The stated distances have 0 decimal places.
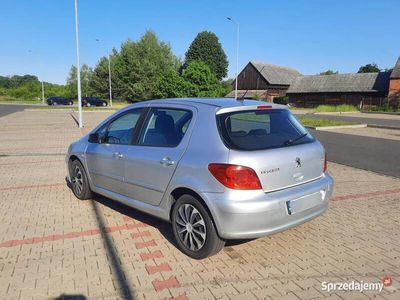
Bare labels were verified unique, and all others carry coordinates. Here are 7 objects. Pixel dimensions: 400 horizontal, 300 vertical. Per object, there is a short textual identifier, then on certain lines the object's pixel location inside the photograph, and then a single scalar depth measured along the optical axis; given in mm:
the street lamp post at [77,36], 20453
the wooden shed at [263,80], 65812
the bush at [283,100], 58503
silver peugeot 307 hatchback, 3533
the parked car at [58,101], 62438
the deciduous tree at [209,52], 75125
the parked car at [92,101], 57344
